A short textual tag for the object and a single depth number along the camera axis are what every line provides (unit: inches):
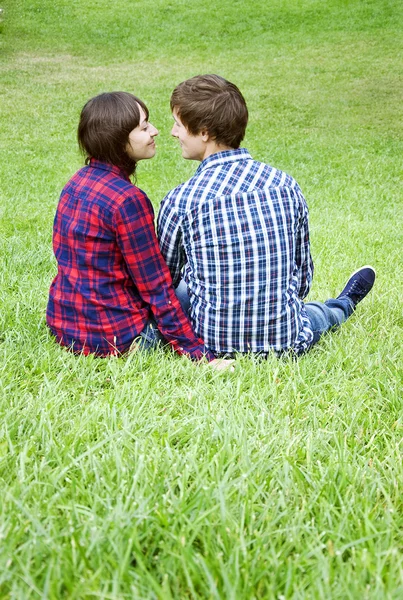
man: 106.0
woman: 106.8
